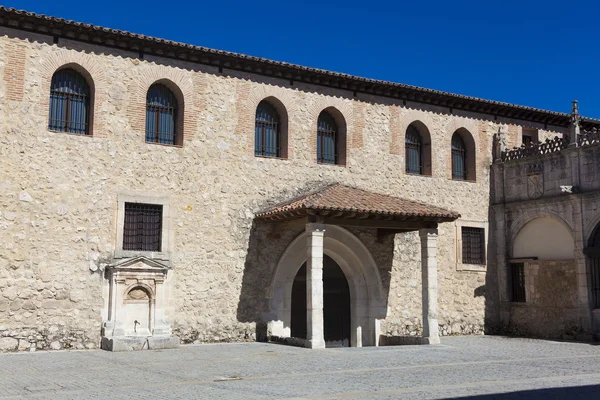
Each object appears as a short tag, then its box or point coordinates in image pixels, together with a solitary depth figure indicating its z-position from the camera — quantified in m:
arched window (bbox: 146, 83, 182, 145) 15.68
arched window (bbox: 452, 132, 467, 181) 20.11
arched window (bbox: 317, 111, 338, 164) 17.97
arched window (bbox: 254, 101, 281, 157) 17.06
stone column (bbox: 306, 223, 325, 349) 14.64
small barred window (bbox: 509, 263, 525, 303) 19.70
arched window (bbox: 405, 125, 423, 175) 19.31
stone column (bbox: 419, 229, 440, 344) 16.23
